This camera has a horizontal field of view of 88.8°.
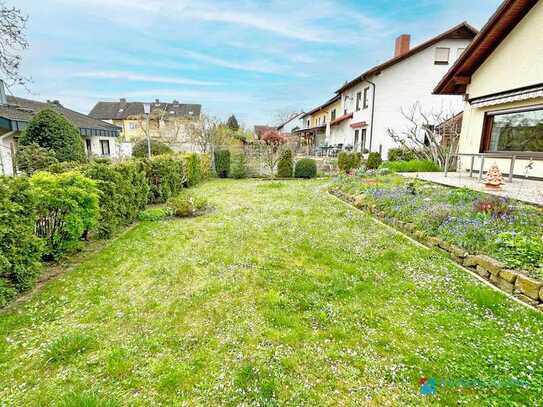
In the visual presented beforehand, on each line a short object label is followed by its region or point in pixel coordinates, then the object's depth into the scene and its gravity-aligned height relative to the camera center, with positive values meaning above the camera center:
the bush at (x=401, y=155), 15.76 +0.00
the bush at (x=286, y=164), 16.23 -0.62
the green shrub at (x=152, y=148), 18.30 +0.23
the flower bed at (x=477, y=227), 3.54 -1.22
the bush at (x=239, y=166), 16.81 -0.79
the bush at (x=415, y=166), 12.78 -0.52
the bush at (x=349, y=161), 15.67 -0.37
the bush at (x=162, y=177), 8.88 -0.84
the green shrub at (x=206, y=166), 15.34 -0.73
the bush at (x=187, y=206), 7.74 -1.53
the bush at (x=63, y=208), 4.16 -0.90
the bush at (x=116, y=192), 5.51 -0.91
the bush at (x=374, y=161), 14.53 -0.33
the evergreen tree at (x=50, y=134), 9.84 +0.57
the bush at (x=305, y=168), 16.44 -0.84
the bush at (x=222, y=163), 16.86 -0.62
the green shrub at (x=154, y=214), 7.36 -1.67
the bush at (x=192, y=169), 12.46 -0.78
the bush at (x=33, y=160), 8.84 -0.30
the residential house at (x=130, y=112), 42.34 +6.55
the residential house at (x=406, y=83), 17.66 +4.70
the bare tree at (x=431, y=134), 13.69 +1.23
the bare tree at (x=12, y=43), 4.81 +1.91
